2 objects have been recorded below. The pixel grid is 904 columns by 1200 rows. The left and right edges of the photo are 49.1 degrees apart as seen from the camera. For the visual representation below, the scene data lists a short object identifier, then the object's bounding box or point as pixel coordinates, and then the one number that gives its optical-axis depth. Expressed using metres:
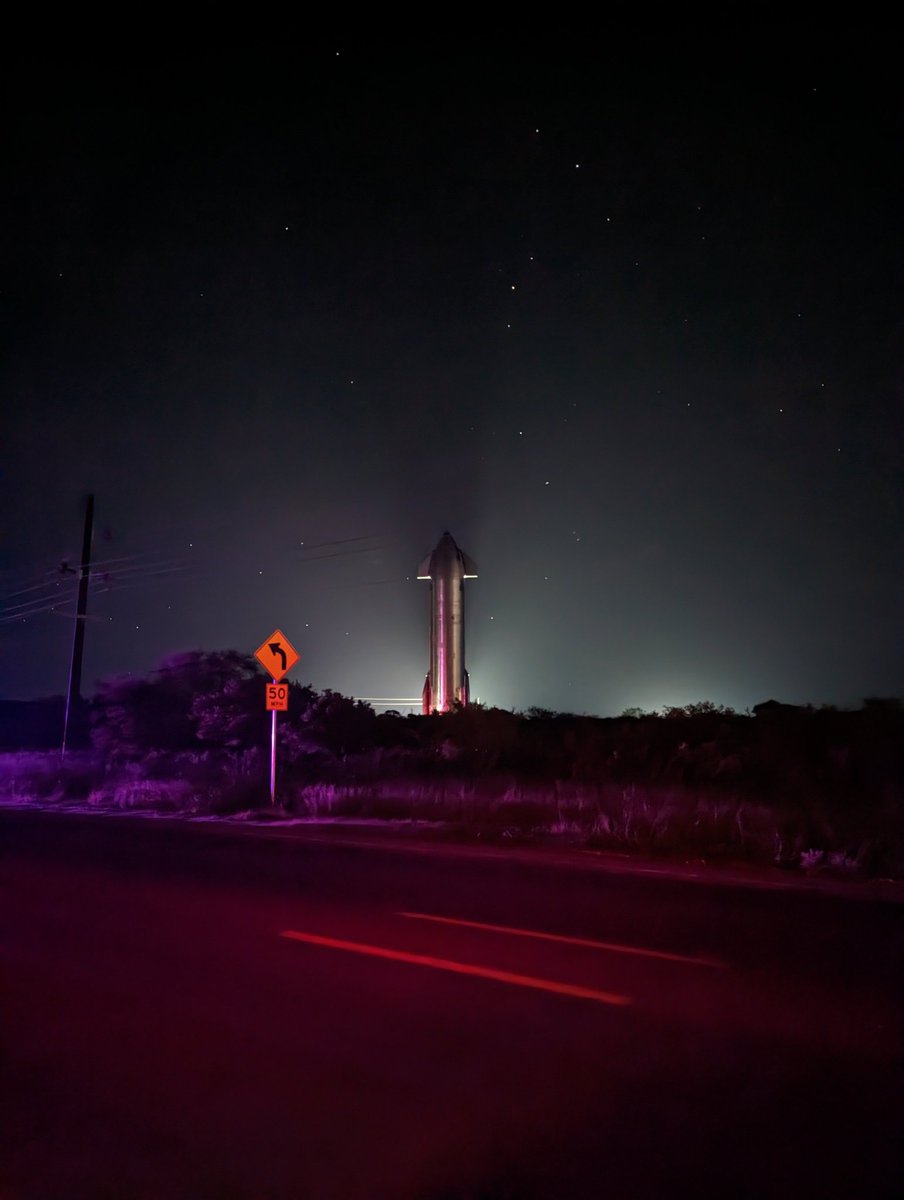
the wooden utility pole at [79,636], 44.12
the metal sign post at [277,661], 22.47
